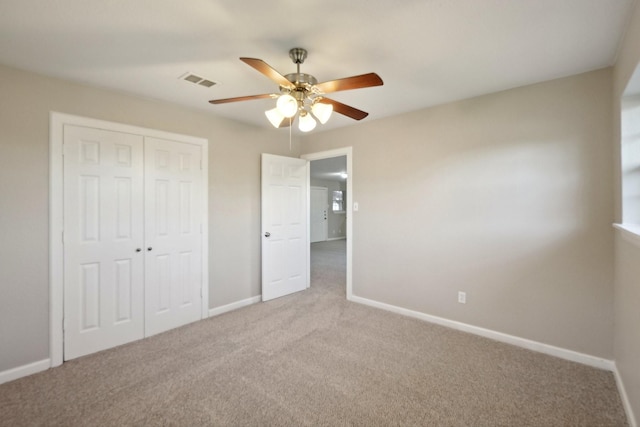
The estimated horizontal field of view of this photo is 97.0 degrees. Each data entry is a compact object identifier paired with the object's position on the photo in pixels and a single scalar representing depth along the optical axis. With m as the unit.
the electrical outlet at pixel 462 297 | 2.95
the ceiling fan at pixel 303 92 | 1.65
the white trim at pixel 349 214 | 3.83
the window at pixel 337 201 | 10.71
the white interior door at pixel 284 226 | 3.87
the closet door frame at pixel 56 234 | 2.33
